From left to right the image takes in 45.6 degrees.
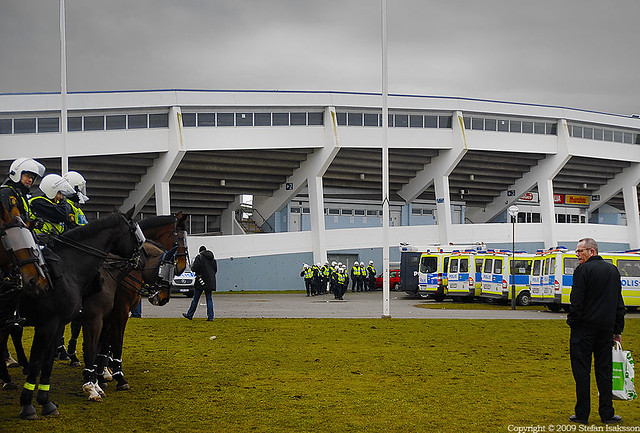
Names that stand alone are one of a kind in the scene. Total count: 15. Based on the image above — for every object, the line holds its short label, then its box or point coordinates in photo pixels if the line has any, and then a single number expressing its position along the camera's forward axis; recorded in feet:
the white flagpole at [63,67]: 80.18
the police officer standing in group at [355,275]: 149.28
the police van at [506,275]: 99.50
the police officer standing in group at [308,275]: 131.34
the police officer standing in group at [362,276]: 151.38
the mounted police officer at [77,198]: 31.12
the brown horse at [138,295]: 31.14
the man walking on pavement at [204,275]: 62.80
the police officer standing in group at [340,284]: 116.88
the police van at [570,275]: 86.33
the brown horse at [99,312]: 28.25
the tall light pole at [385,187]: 69.51
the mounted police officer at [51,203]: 28.27
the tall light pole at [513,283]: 93.15
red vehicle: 157.89
